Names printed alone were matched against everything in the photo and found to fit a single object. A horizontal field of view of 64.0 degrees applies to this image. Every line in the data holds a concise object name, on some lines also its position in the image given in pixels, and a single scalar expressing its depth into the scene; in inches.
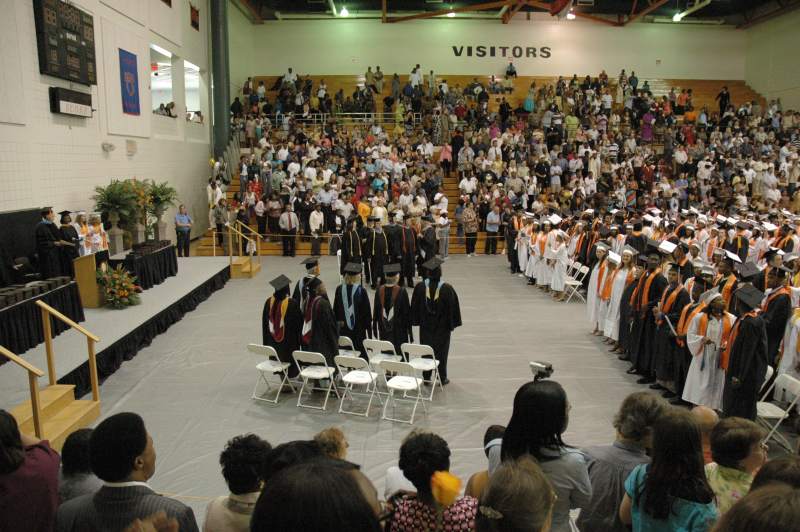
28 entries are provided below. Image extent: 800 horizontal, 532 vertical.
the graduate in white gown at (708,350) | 277.3
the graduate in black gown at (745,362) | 260.1
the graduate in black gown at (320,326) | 312.3
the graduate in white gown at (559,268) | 535.2
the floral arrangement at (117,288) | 429.9
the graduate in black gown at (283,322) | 319.3
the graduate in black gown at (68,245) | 463.8
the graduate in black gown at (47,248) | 448.8
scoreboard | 481.6
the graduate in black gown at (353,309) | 334.3
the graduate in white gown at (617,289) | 389.1
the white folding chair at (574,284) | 513.0
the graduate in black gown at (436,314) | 323.9
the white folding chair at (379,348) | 307.4
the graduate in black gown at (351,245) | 567.5
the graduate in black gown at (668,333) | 315.9
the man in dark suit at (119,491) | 96.7
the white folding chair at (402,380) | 277.9
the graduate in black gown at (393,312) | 330.6
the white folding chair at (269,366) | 306.7
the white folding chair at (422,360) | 302.8
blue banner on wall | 633.6
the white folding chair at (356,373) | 287.1
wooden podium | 438.0
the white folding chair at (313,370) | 295.0
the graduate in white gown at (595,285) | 419.5
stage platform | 307.1
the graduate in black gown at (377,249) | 576.4
